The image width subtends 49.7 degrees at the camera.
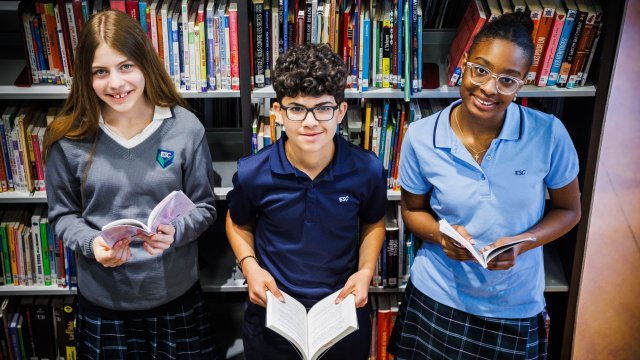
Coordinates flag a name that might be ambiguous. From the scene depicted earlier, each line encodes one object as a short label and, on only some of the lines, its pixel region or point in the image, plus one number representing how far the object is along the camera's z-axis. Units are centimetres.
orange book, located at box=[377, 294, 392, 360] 282
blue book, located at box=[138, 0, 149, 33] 235
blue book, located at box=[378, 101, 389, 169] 253
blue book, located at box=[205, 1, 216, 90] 237
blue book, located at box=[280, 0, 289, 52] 234
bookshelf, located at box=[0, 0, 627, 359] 240
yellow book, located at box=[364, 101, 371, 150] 252
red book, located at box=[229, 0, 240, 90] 236
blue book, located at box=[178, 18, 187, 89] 239
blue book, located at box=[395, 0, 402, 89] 238
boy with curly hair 198
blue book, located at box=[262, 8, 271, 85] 237
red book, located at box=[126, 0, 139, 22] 235
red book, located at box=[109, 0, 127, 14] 234
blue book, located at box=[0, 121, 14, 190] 254
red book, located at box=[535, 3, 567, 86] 236
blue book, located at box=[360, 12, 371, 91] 238
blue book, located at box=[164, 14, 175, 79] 238
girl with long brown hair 213
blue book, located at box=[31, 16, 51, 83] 238
